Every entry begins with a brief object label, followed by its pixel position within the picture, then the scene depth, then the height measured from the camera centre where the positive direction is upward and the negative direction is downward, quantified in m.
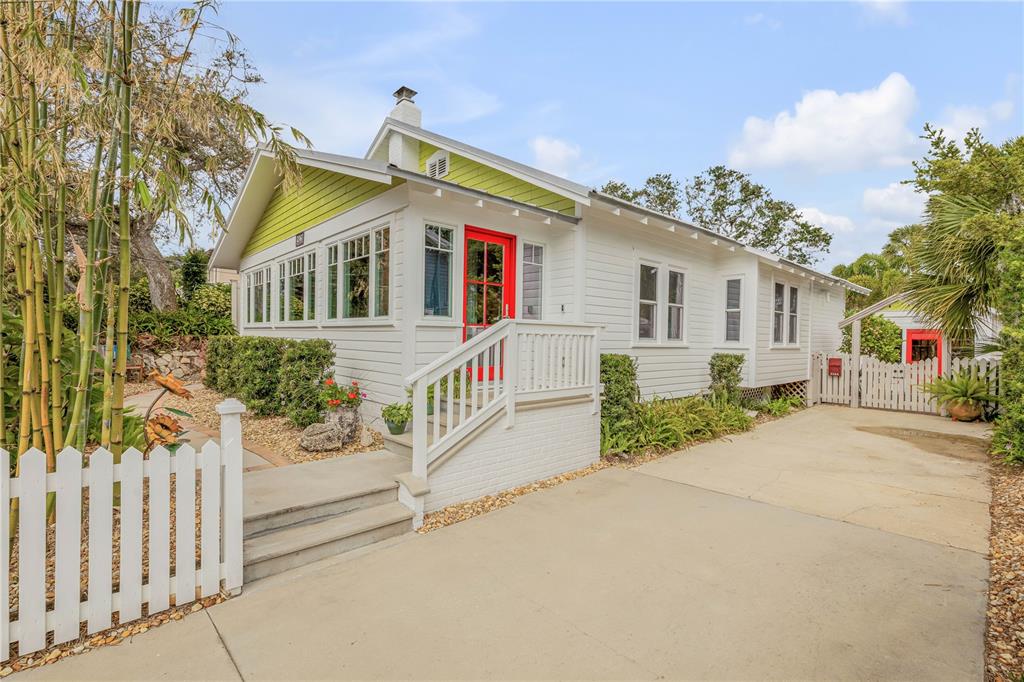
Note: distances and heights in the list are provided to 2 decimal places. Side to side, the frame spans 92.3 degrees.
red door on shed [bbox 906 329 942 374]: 17.46 -0.18
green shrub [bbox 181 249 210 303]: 18.30 +2.17
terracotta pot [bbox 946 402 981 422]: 9.41 -1.34
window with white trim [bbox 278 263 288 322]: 10.12 +0.77
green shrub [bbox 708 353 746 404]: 9.66 -0.75
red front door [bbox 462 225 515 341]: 6.91 +0.80
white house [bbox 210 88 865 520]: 5.99 +0.92
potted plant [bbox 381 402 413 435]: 5.66 -0.96
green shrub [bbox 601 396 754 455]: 6.70 -1.34
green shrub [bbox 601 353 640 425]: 6.66 -0.67
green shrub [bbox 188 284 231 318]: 15.37 +0.94
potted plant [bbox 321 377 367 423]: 6.09 -0.88
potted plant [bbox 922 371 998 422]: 9.40 -1.02
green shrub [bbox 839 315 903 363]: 16.09 +0.04
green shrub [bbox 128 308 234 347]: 11.77 +0.13
